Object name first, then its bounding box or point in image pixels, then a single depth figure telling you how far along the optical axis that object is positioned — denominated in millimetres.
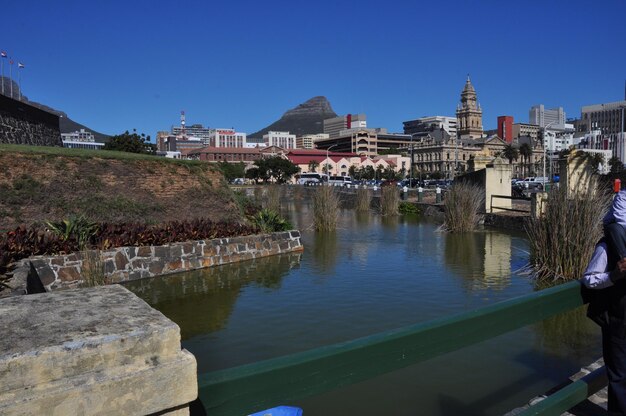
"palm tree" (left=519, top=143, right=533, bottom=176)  95625
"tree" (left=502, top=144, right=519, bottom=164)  94125
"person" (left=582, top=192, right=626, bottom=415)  2639
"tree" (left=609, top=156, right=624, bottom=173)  75150
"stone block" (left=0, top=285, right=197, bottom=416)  1211
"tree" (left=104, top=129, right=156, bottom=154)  35031
